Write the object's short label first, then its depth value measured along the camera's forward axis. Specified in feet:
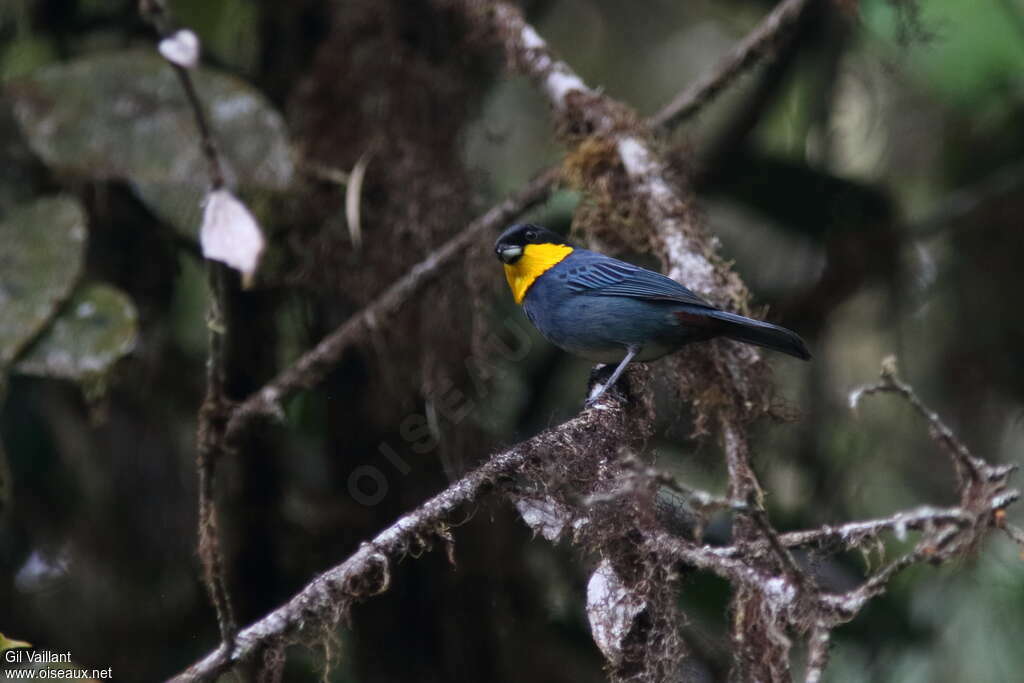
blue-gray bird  22.26
